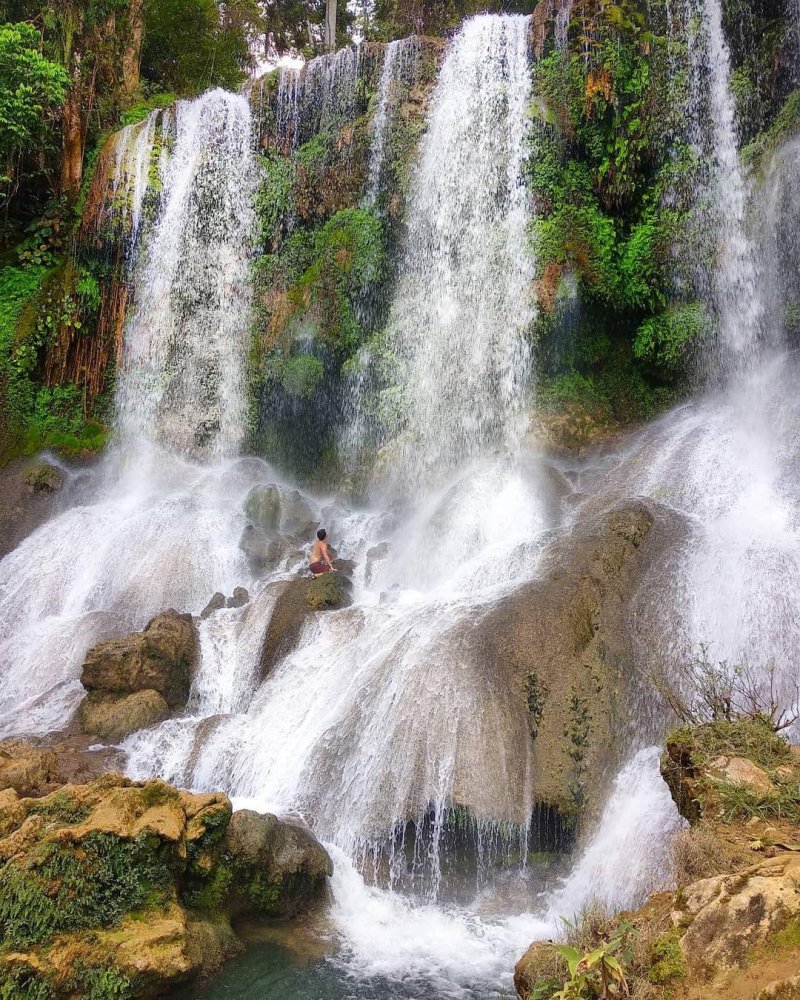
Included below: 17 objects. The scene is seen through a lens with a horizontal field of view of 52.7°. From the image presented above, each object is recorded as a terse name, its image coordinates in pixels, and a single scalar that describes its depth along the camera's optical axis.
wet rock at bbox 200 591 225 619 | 13.70
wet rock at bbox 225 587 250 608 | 14.04
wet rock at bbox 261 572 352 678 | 12.16
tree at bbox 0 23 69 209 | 19.20
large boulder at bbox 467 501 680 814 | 8.63
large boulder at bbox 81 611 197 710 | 11.88
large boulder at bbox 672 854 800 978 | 4.12
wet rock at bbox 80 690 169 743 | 11.25
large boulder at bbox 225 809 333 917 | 7.53
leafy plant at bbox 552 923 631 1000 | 4.36
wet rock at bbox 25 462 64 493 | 18.14
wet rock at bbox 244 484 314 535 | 16.70
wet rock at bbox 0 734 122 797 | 8.70
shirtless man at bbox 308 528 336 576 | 14.44
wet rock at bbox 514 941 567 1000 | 5.16
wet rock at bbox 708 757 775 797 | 5.76
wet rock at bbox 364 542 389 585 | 14.69
